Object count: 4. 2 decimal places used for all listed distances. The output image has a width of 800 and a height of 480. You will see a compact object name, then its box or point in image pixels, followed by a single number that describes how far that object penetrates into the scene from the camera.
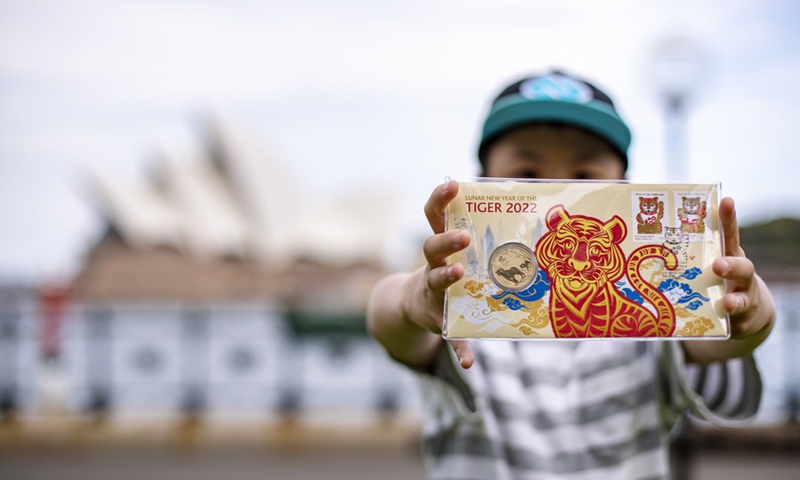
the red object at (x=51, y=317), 8.05
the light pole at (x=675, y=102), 5.25
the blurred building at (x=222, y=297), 8.05
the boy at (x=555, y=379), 1.31
